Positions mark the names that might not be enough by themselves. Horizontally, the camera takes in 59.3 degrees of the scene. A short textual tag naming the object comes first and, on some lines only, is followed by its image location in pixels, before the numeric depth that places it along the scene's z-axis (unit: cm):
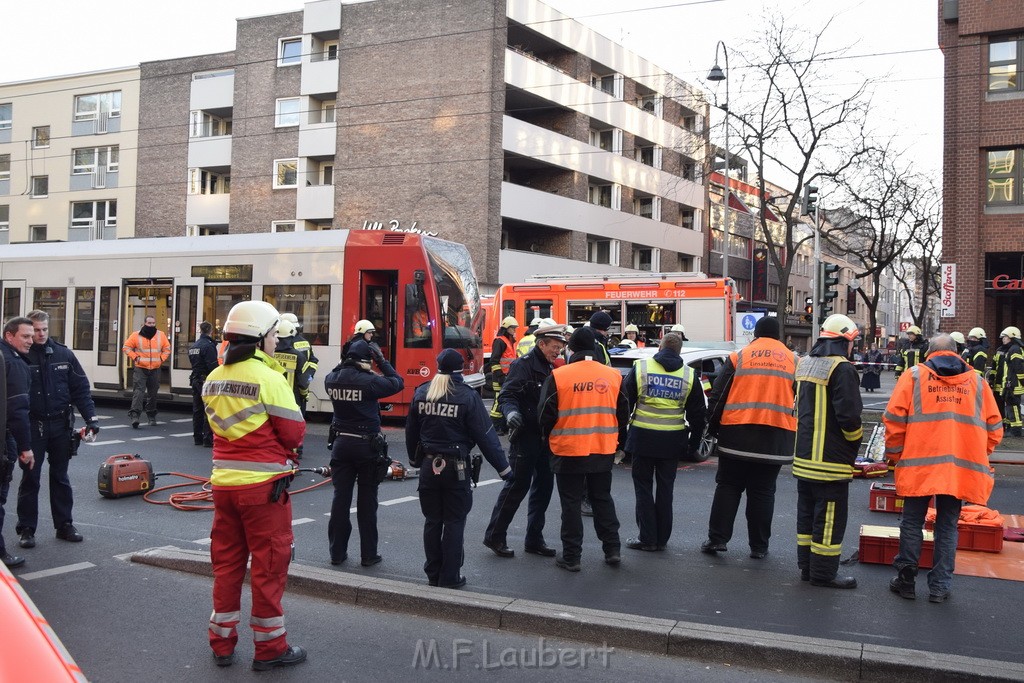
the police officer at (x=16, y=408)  679
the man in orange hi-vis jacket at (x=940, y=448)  613
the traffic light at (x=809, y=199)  2397
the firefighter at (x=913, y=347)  1677
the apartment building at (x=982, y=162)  2462
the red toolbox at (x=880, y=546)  712
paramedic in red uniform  488
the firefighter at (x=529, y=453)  739
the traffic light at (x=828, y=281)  2059
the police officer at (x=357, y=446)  689
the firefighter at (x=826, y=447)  646
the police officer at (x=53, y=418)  750
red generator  966
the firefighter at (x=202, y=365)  1327
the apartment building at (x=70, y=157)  4469
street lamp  3000
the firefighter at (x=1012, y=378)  1609
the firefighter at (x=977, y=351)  1529
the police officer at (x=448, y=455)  620
